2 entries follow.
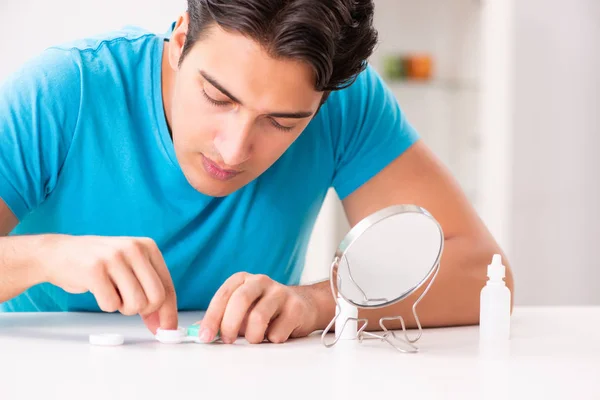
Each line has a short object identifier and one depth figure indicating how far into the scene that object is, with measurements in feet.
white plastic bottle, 4.19
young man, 4.06
